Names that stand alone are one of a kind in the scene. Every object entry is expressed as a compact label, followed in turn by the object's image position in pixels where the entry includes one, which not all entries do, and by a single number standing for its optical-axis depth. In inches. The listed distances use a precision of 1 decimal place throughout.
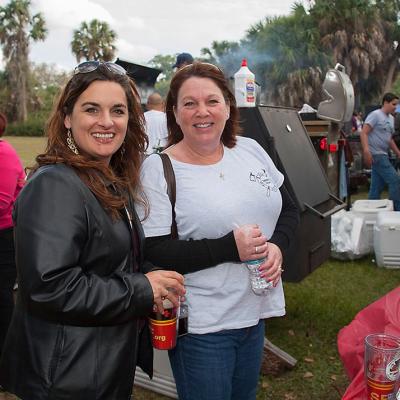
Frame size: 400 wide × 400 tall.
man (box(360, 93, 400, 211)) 281.6
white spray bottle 126.3
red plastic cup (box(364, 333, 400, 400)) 53.8
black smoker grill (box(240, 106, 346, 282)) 117.5
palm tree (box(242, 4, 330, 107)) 1045.2
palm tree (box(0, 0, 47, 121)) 1556.3
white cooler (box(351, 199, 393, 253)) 224.1
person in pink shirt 121.0
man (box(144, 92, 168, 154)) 160.4
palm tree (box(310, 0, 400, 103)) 1061.1
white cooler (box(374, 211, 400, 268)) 202.1
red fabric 70.7
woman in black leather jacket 50.8
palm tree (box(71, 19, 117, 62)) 1480.1
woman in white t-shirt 65.9
